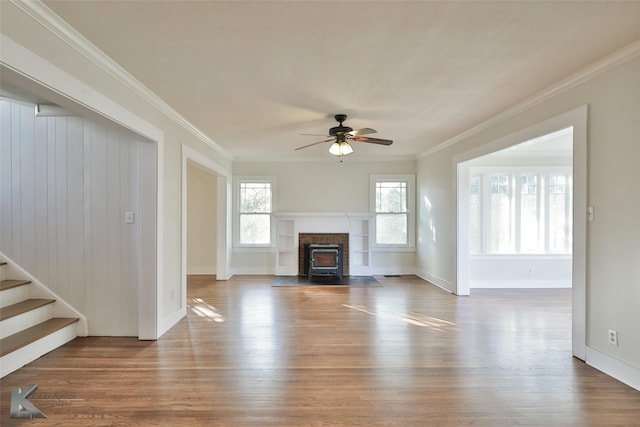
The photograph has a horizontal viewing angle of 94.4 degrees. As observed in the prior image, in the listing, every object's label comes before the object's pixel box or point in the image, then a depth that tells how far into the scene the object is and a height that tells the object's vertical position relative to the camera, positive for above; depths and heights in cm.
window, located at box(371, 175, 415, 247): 672 +6
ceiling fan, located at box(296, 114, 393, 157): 372 +96
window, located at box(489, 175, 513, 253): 567 -6
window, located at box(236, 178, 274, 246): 673 +2
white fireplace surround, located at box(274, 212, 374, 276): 655 -46
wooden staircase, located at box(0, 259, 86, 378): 257 -112
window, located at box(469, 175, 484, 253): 568 -10
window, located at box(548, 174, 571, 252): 561 +2
